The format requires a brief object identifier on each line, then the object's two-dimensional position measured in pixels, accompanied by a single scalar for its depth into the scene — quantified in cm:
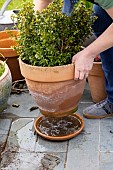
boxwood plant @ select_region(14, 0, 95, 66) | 238
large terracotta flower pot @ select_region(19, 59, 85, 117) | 238
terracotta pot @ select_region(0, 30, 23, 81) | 332
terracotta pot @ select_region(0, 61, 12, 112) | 288
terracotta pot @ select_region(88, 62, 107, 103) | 296
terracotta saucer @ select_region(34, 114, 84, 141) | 271
